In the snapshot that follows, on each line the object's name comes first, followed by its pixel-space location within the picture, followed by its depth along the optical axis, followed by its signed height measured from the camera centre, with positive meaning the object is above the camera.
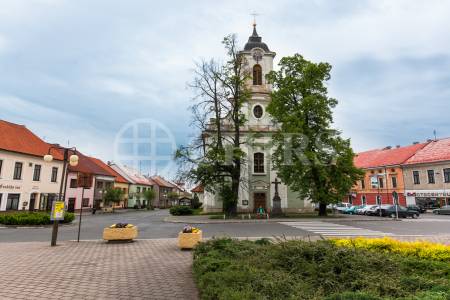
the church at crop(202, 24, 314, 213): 36.06 +3.55
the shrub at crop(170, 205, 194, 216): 35.06 -1.33
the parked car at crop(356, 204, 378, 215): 39.83 -1.00
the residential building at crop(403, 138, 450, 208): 42.06 +4.05
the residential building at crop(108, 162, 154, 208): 67.62 +3.04
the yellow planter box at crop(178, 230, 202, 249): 11.62 -1.57
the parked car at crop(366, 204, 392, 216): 36.28 -1.06
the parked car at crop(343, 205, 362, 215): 43.85 -1.27
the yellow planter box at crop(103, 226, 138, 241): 13.30 -1.57
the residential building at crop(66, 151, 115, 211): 43.81 +2.27
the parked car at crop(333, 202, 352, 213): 46.14 -0.91
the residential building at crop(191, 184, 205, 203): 63.31 +0.83
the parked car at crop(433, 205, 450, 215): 37.33 -0.96
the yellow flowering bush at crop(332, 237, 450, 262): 6.90 -1.15
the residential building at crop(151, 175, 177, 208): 84.30 +2.49
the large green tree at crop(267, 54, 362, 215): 28.83 +6.19
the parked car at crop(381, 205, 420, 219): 32.44 -1.07
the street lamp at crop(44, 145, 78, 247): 12.53 +1.73
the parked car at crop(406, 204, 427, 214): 38.81 -0.81
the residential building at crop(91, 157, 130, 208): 59.44 +3.89
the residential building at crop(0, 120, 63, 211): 32.09 +3.16
